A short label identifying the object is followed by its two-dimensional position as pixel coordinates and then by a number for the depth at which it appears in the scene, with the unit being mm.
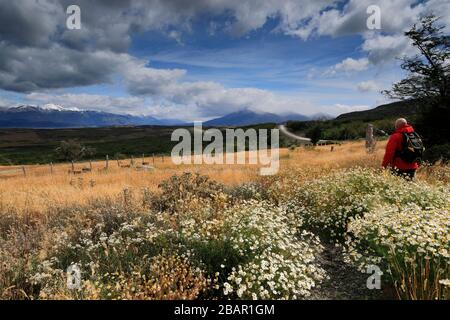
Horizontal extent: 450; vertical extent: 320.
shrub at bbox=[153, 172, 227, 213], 8067
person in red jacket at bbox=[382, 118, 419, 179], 8867
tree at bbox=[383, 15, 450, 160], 16266
